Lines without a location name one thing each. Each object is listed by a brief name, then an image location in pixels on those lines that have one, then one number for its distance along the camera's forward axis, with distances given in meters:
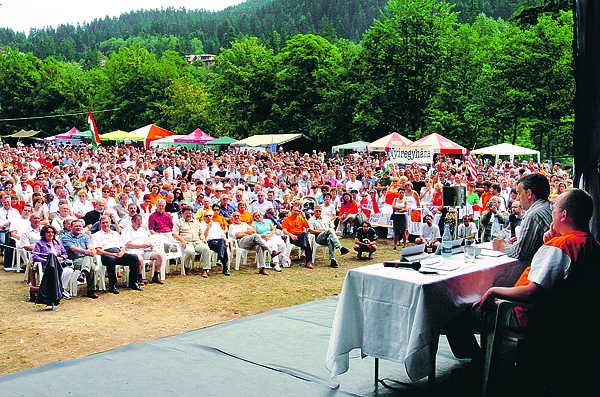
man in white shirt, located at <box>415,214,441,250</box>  9.89
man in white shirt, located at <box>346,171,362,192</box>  13.38
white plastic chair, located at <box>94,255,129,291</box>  7.14
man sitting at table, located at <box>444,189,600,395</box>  2.71
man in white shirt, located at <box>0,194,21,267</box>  8.62
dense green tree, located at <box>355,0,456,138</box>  35.38
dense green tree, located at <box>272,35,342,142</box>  39.19
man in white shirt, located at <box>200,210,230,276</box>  8.58
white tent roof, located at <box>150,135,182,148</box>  34.09
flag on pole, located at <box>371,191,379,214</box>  11.75
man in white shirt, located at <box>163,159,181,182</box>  16.09
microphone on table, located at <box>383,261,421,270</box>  3.45
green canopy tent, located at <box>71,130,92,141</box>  41.33
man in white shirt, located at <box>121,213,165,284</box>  7.70
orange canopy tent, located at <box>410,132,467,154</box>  19.11
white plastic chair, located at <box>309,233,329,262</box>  9.52
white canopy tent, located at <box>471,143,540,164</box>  19.45
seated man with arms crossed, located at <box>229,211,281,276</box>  8.72
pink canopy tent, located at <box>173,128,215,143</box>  35.31
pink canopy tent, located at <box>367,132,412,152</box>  19.54
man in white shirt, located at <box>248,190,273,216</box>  10.43
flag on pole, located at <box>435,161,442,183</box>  14.06
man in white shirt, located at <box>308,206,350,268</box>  9.30
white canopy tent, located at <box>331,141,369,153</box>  31.47
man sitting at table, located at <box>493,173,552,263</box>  3.36
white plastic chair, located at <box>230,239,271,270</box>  8.89
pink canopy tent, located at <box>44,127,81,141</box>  44.82
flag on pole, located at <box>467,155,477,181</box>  12.22
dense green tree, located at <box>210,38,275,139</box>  43.50
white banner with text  15.74
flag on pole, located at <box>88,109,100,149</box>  17.28
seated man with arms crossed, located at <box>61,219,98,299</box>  6.93
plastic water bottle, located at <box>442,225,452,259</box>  3.86
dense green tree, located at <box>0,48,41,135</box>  63.04
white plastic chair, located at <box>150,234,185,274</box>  8.02
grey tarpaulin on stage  3.57
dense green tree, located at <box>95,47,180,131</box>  54.12
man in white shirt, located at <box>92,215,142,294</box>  7.16
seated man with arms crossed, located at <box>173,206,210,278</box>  8.34
